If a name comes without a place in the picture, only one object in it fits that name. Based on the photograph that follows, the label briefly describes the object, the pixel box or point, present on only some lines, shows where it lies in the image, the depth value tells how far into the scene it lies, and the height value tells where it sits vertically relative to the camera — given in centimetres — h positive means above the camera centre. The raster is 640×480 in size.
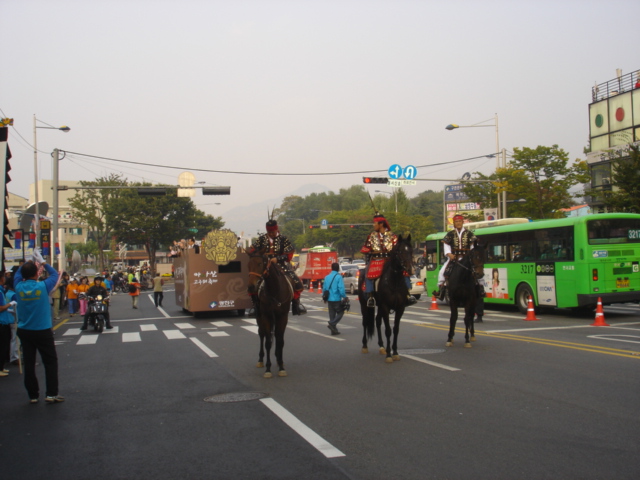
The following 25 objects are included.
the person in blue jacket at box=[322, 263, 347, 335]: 1688 -91
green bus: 1873 -19
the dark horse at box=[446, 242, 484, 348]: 1308 -51
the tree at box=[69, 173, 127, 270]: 6938 +701
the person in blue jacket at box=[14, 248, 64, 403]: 859 -87
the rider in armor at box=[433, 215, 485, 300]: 1318 +34
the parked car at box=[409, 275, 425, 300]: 3331 -144
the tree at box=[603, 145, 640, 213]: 2852 +314
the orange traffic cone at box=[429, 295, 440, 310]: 2514 -190
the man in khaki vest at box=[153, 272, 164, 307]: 3275 -132
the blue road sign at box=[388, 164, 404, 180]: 3114 +433
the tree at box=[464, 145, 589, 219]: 3712 +455
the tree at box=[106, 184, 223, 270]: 7000 +523
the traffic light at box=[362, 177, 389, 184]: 2989 +388
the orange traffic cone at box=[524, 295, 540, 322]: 1879 -170
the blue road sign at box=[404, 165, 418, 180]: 3125 +429
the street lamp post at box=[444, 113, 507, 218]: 3547 +649
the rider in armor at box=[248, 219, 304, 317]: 1040 +23
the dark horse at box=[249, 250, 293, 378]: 1020 -52
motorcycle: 2080 -148
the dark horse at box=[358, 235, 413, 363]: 1132 -46
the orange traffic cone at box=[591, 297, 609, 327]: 1691 -175
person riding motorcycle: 2089 -86
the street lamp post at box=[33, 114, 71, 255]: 2940 +580
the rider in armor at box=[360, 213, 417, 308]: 1167 +26
